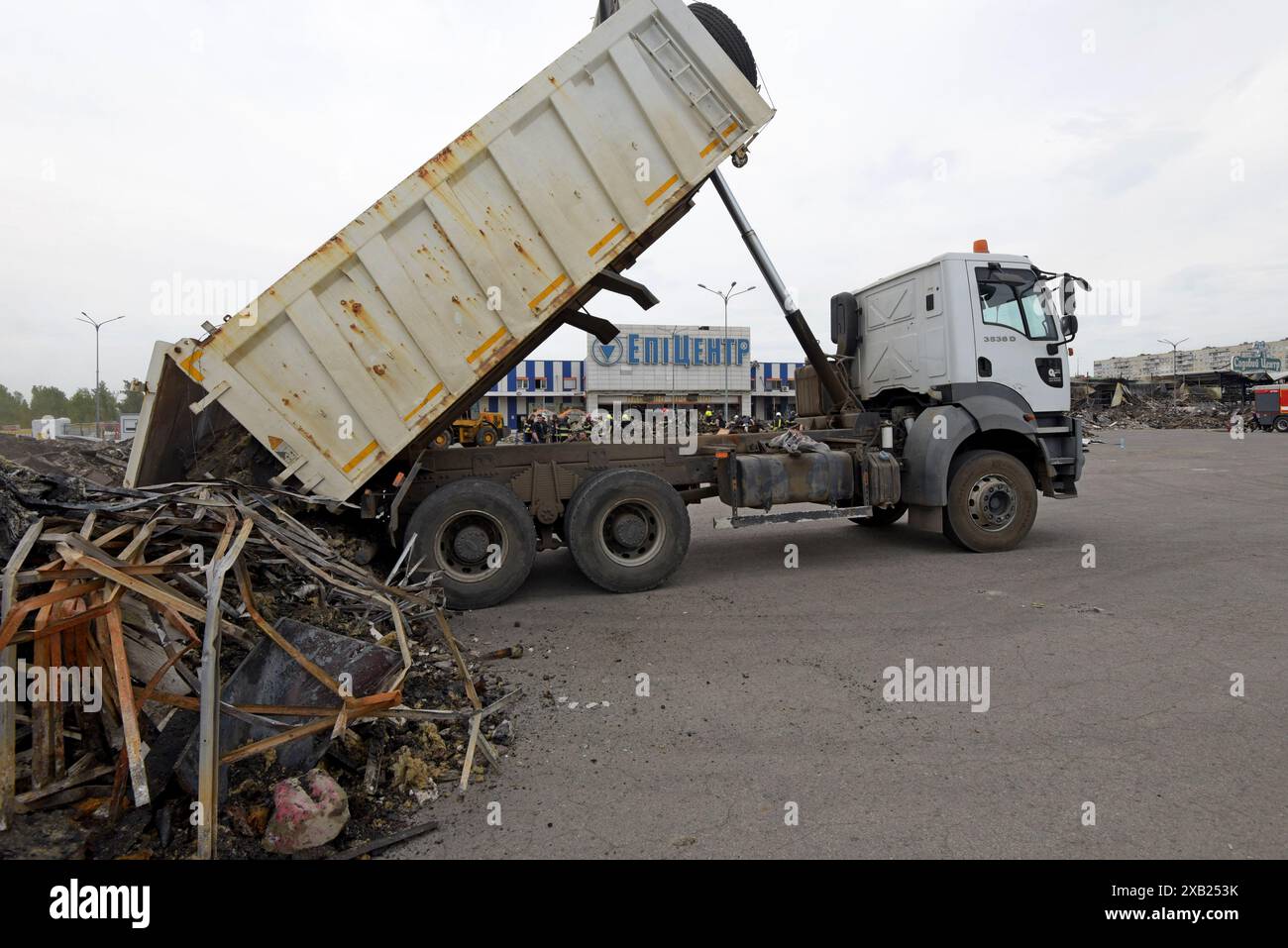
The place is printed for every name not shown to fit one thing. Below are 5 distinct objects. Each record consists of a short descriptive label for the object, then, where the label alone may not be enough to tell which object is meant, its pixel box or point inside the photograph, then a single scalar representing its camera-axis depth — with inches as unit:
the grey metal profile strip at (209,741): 96.6
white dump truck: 205.3
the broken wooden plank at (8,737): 97.6
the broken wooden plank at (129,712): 97.0
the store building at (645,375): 1764.3
